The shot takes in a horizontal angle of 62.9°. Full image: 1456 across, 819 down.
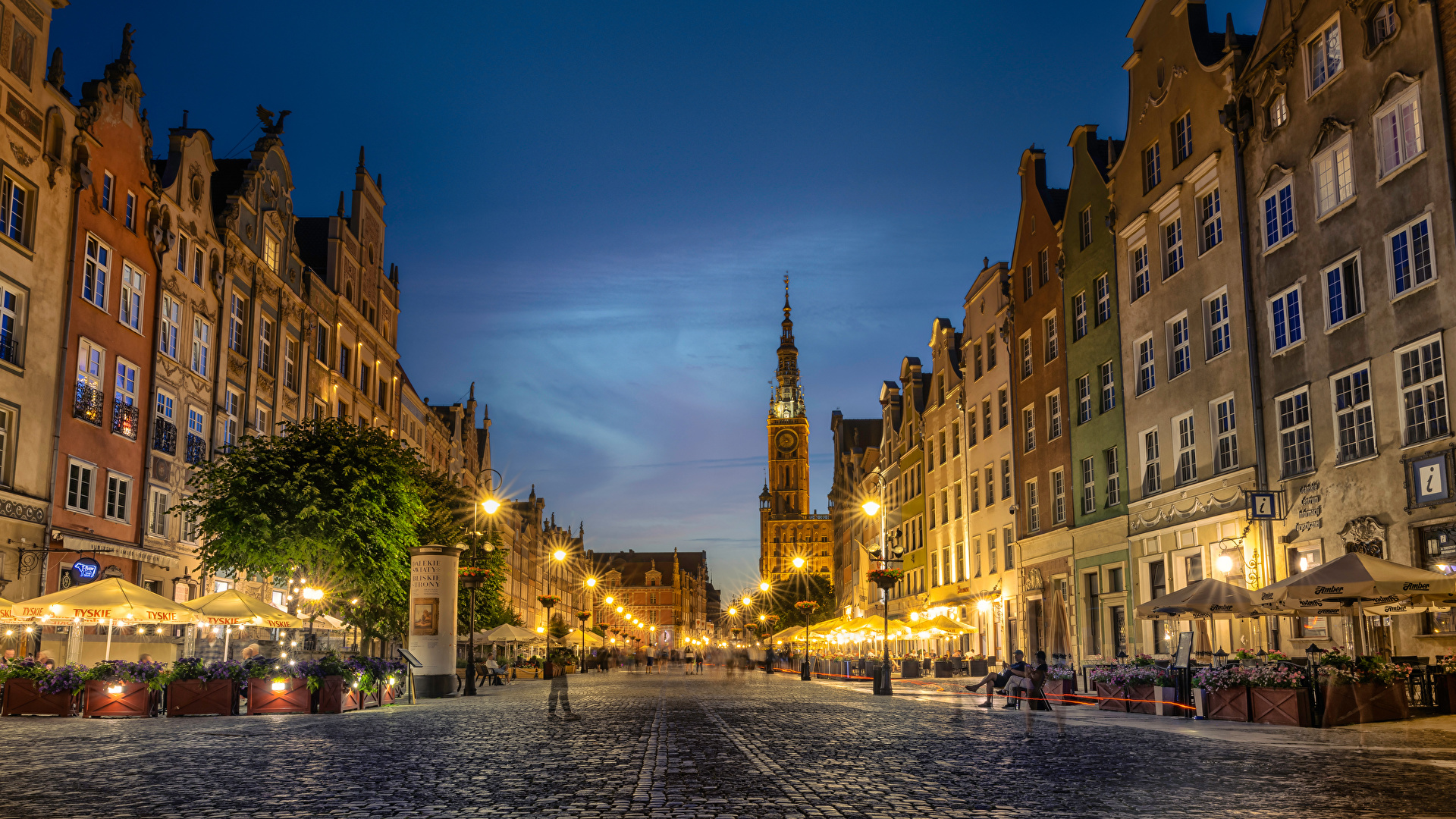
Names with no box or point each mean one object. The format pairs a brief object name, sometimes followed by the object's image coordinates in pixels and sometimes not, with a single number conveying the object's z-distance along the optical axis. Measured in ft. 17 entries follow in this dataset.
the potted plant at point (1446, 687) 65.46
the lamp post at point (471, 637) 119.14
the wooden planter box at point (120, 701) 74.18
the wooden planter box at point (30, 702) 73.61
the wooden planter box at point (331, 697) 79.51
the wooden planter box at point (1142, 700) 76.33
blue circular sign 99.60
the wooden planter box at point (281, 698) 77.61
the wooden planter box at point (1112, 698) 80.43
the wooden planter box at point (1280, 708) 62.59
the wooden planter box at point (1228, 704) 66.54
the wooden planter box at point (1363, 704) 61.26
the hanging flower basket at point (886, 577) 115.85
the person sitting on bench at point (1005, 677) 83.35
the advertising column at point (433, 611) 109.29
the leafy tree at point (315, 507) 102.42
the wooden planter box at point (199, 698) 75.46
